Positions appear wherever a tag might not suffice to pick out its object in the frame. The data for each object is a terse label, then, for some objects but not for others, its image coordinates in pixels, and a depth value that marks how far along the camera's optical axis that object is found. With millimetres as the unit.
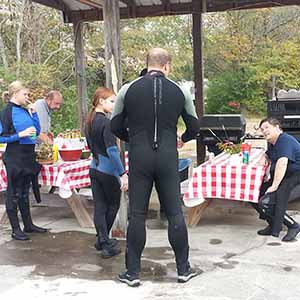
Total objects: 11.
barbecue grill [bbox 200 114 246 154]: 7840
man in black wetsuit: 3637
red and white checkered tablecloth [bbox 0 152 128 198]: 5355
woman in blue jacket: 4918
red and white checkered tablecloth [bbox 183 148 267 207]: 4961
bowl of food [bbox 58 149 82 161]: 5598
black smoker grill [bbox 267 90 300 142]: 7121
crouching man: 4777
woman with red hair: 4281
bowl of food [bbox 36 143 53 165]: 5453
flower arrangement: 5641
